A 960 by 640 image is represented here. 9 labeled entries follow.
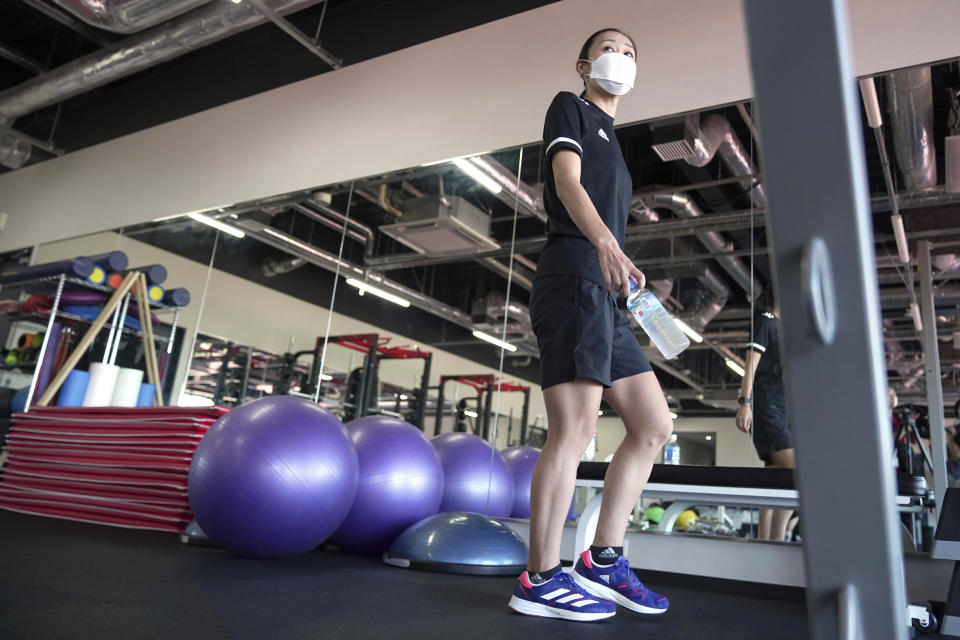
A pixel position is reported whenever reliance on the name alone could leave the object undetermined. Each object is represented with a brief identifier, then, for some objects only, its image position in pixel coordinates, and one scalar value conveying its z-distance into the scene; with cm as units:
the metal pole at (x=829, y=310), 46
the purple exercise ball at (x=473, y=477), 357
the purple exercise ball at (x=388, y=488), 290
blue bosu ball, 256
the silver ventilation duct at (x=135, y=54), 468
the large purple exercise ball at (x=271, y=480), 241
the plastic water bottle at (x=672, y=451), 344
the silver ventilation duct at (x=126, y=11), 440
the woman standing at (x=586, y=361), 167
